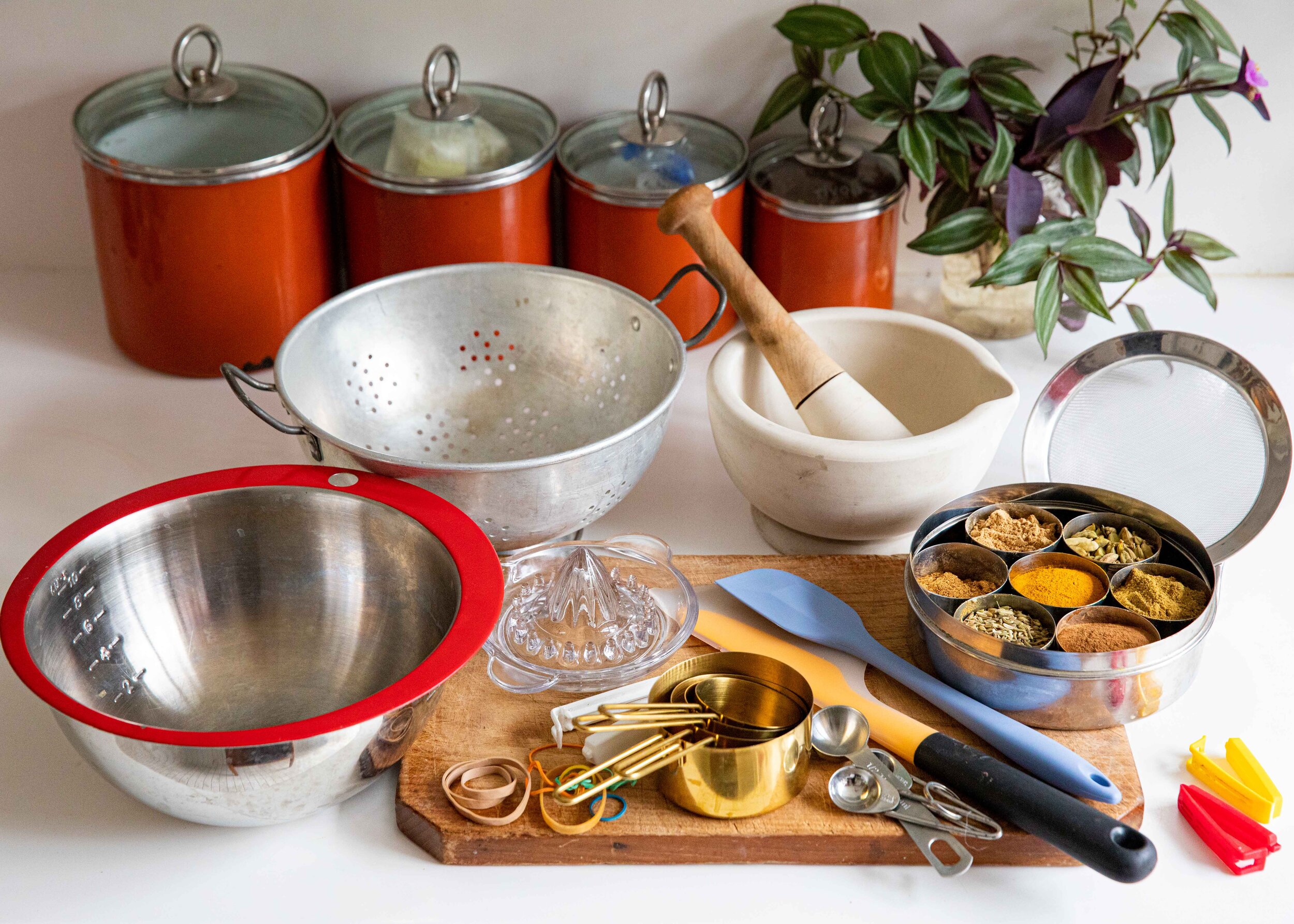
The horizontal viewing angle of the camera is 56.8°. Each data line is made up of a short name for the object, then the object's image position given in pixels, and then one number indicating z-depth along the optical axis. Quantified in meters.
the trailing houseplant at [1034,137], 1.03
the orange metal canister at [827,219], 1.13
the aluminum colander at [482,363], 0.97
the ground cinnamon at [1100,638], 0.73
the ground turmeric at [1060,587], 0.78
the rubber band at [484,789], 0.68
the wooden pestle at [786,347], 0.90
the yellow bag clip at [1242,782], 0.71
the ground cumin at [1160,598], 0.76
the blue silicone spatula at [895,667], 0.69
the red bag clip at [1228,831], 0.69
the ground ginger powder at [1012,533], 0.82
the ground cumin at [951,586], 0.80
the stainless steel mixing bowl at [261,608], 0.68
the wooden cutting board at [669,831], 0.68
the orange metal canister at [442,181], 1.09
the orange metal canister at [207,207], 1.06
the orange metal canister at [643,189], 1.13
